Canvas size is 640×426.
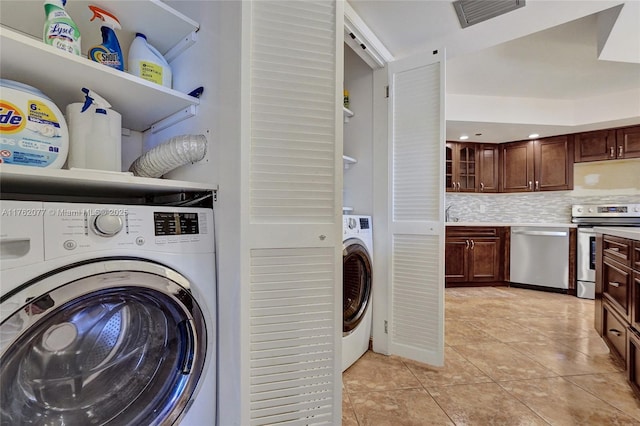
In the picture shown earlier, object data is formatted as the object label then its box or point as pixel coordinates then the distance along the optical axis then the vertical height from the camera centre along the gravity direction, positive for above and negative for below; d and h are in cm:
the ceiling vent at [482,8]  161 +113
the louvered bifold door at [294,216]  96 -2
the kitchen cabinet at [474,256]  409 -64
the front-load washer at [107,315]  69 -30
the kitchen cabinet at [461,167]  445 +67
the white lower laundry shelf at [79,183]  72 +8
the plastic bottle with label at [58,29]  87 +54
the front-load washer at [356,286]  179 -52
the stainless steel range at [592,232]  351 -26
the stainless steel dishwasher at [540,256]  372 -60
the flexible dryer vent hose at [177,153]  109 +22
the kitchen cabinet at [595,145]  371 +84
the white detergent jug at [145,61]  113 +58
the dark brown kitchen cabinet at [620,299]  156 -55
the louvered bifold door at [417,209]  186 +1
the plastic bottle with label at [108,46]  106 +60
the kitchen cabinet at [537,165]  400 +65
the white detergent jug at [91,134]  96 +25
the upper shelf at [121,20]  102 +73
